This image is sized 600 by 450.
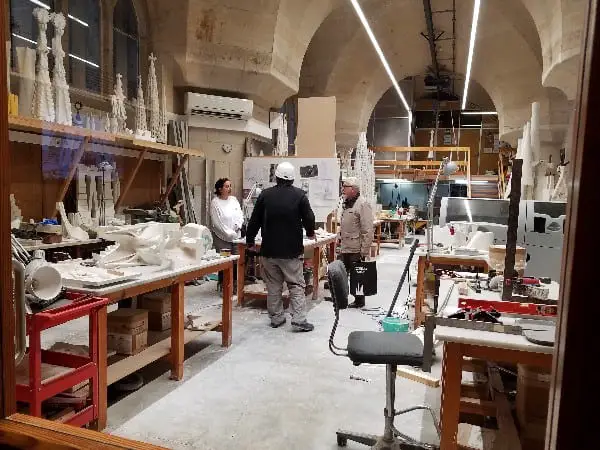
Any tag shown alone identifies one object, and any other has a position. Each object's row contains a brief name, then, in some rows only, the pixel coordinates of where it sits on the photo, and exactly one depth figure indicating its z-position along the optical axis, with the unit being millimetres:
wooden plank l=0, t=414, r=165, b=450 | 899
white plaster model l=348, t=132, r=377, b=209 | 9047
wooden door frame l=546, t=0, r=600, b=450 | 626
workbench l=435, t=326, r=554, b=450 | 1810
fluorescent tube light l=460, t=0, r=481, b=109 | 8233
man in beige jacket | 5953
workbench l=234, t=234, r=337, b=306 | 5613
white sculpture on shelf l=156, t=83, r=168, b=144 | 6211
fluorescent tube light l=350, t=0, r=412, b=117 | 8445
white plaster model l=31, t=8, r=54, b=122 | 4188
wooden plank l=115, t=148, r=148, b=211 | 5645
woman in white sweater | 6109
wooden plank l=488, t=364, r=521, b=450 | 2086
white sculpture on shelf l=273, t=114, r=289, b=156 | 8406
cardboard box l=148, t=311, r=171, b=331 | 3887
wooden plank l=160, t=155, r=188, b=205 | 6672
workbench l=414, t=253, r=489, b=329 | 4469
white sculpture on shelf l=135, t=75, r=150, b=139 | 5750
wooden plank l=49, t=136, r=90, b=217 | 4609
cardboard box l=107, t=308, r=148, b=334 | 3348
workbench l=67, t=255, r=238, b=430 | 2693
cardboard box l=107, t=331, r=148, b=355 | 3350
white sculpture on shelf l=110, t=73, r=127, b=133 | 5266
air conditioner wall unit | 6988
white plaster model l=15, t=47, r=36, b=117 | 4109
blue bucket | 4480
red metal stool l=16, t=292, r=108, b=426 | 2238
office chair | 2387
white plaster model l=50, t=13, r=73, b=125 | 4391
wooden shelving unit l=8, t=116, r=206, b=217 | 4070
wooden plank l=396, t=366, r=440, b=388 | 3230
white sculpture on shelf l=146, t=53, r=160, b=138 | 6078
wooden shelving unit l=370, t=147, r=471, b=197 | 15305
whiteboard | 6680
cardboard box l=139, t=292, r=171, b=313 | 3900
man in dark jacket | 4695
